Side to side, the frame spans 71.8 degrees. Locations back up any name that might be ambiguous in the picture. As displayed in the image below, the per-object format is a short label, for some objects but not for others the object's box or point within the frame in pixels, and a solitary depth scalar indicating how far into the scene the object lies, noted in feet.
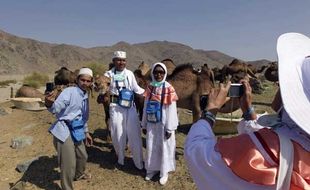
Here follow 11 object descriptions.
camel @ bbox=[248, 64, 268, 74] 36.75
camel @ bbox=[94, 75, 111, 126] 11.22
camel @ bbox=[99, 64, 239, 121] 14.35
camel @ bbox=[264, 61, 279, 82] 24.38
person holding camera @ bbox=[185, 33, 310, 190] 2.54
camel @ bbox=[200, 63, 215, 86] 14.53
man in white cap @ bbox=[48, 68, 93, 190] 9.18
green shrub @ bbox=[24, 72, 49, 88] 48.89
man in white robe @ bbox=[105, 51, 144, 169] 11.42
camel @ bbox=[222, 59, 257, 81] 29.04
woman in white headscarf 10.61
